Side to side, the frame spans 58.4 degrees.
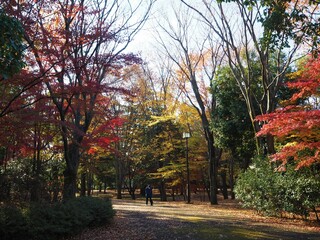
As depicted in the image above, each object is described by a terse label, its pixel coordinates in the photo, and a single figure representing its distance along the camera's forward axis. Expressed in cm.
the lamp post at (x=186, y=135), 1978
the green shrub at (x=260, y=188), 1204
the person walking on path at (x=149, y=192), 1970
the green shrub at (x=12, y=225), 682
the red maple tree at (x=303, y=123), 904
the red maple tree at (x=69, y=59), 898
